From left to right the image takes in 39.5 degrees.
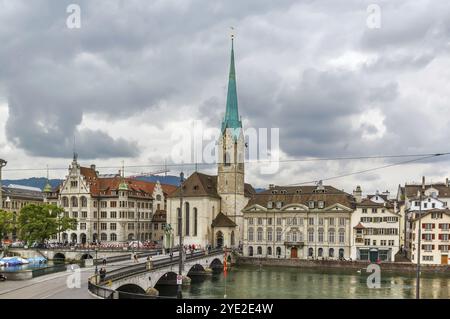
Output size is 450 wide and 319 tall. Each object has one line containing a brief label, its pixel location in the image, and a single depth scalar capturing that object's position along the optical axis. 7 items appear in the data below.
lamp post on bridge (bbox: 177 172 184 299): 41.36
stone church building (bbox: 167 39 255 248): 110.12
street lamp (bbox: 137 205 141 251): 120.39
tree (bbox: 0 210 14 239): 89.68
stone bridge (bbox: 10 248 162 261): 94.86
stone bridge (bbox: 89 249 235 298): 46.97
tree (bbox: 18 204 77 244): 97.32
